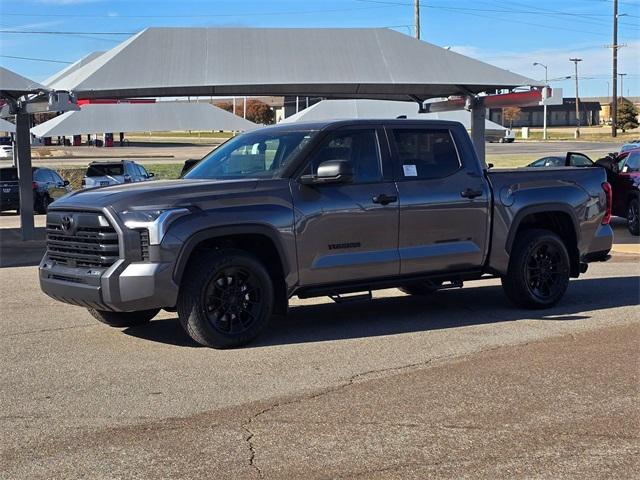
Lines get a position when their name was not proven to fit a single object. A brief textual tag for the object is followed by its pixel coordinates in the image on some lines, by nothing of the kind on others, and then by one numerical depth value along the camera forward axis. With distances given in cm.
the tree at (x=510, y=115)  13912
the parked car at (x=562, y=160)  2171
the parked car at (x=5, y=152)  6162
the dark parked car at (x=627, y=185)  1734
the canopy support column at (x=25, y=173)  1800
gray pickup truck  727
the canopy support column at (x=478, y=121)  1850
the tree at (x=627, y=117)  10494
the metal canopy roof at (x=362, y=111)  2286
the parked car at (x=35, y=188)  2588
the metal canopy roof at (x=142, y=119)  2364
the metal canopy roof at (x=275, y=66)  1594
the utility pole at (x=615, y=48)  6812
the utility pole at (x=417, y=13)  5484
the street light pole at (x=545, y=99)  1723
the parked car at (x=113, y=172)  2562
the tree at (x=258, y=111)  11338
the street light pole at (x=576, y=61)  11128
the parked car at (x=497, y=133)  2570
